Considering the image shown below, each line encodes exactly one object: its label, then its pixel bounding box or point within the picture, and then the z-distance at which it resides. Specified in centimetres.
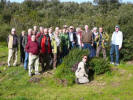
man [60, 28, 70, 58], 1011
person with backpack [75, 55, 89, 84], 755
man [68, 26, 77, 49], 1057
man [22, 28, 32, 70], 920
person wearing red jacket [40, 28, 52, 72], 891
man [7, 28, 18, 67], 1042
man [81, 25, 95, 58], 985
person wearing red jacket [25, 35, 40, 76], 834
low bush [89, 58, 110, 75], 825
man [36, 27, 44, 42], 902
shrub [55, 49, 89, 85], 776
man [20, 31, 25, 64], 1027
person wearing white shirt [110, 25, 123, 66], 954
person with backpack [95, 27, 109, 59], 1007
